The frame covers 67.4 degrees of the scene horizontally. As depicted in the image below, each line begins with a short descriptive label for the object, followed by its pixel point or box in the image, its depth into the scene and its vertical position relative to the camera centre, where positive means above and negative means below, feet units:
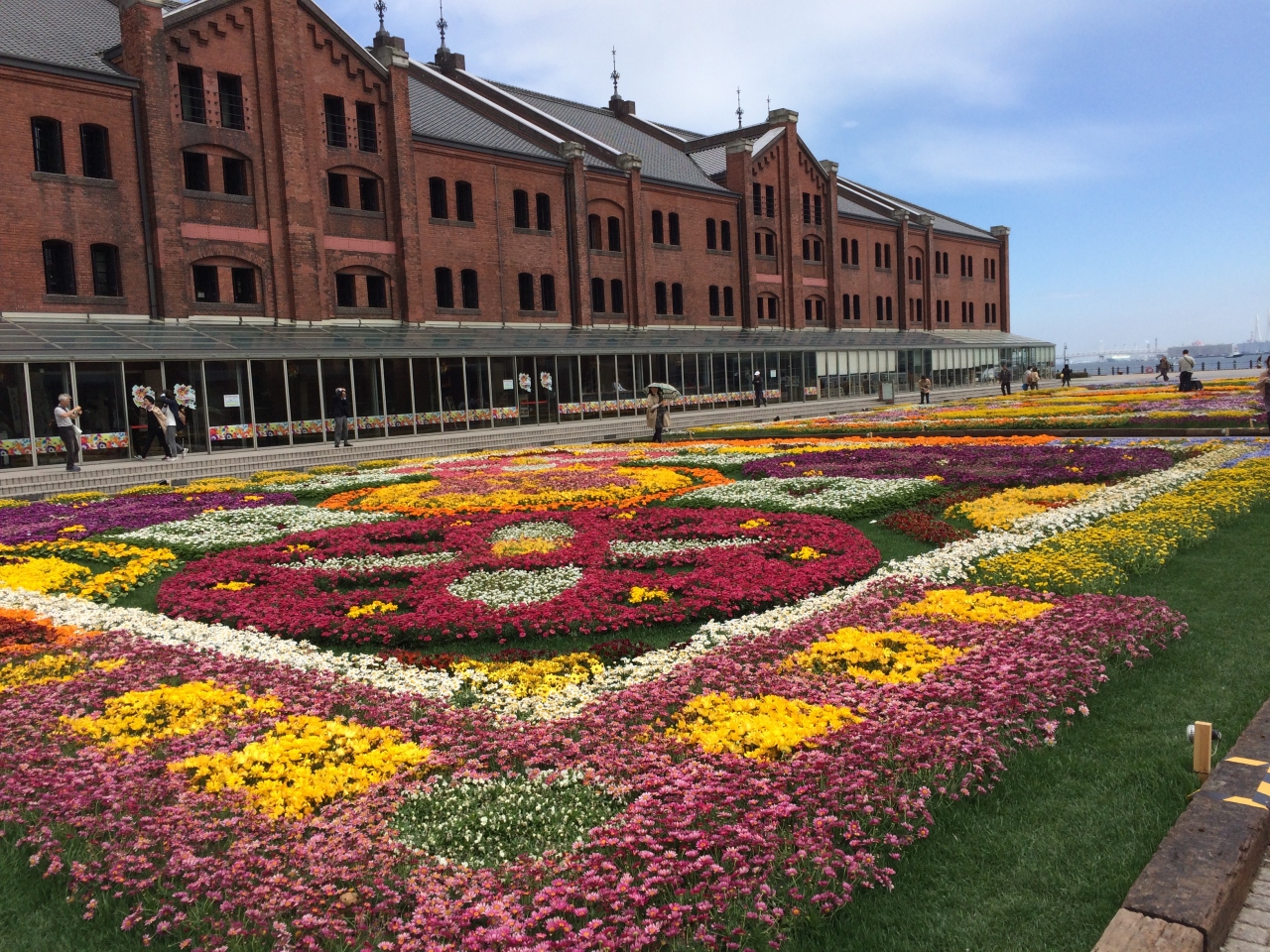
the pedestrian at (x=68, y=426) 75.31 -0.66
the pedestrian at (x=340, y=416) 96.68 -0.89
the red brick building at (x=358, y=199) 98.27 +27.09
